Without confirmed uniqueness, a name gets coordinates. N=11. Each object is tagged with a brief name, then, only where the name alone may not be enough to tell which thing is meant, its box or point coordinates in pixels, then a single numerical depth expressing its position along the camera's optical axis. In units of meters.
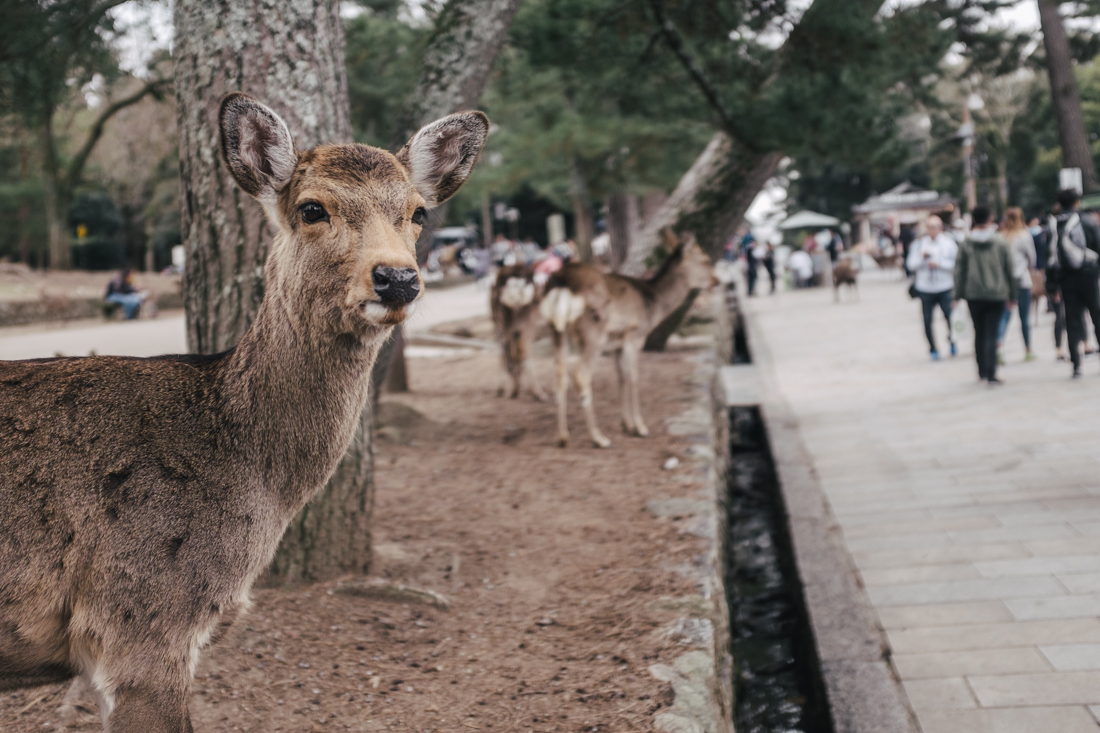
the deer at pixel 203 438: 2.26
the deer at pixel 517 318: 10.48
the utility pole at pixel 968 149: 26.11
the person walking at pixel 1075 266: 9.71
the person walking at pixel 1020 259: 11.75
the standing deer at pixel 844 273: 24.12
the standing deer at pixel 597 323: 8.33
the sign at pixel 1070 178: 18.03
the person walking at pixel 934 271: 12.37
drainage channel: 4.47
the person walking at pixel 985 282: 10.04
